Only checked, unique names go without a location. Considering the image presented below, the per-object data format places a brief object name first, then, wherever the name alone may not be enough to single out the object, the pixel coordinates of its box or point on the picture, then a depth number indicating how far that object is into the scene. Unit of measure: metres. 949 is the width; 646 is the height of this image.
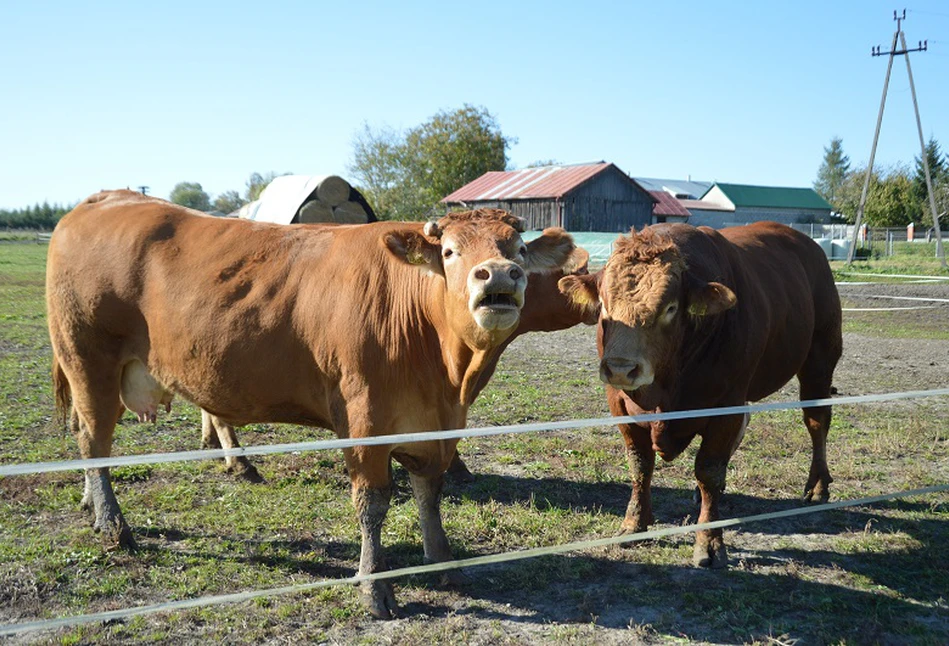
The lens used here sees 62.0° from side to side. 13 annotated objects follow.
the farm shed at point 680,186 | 83.19
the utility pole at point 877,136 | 29.47
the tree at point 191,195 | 118.31
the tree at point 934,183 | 55.75
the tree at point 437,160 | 55.00
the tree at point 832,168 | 126.69
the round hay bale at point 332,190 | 10.49
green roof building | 70.44
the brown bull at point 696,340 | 4.46
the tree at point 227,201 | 108.26
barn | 39.97
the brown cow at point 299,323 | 4.30
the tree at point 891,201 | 58.47
